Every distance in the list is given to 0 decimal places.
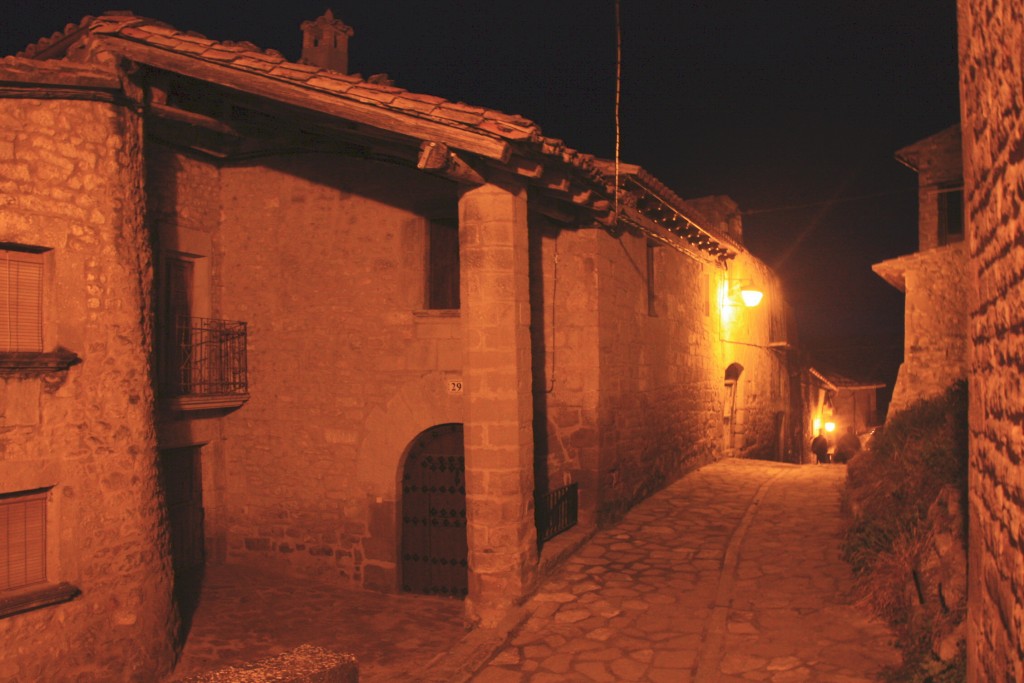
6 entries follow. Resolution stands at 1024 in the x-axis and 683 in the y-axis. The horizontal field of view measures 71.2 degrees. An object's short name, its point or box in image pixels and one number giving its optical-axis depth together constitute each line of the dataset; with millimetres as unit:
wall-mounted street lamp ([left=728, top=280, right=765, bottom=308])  14555
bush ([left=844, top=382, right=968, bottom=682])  4859
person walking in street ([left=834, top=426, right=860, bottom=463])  21359
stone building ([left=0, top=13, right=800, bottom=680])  6844
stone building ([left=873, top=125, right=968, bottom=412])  11211
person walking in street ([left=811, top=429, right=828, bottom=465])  18203
